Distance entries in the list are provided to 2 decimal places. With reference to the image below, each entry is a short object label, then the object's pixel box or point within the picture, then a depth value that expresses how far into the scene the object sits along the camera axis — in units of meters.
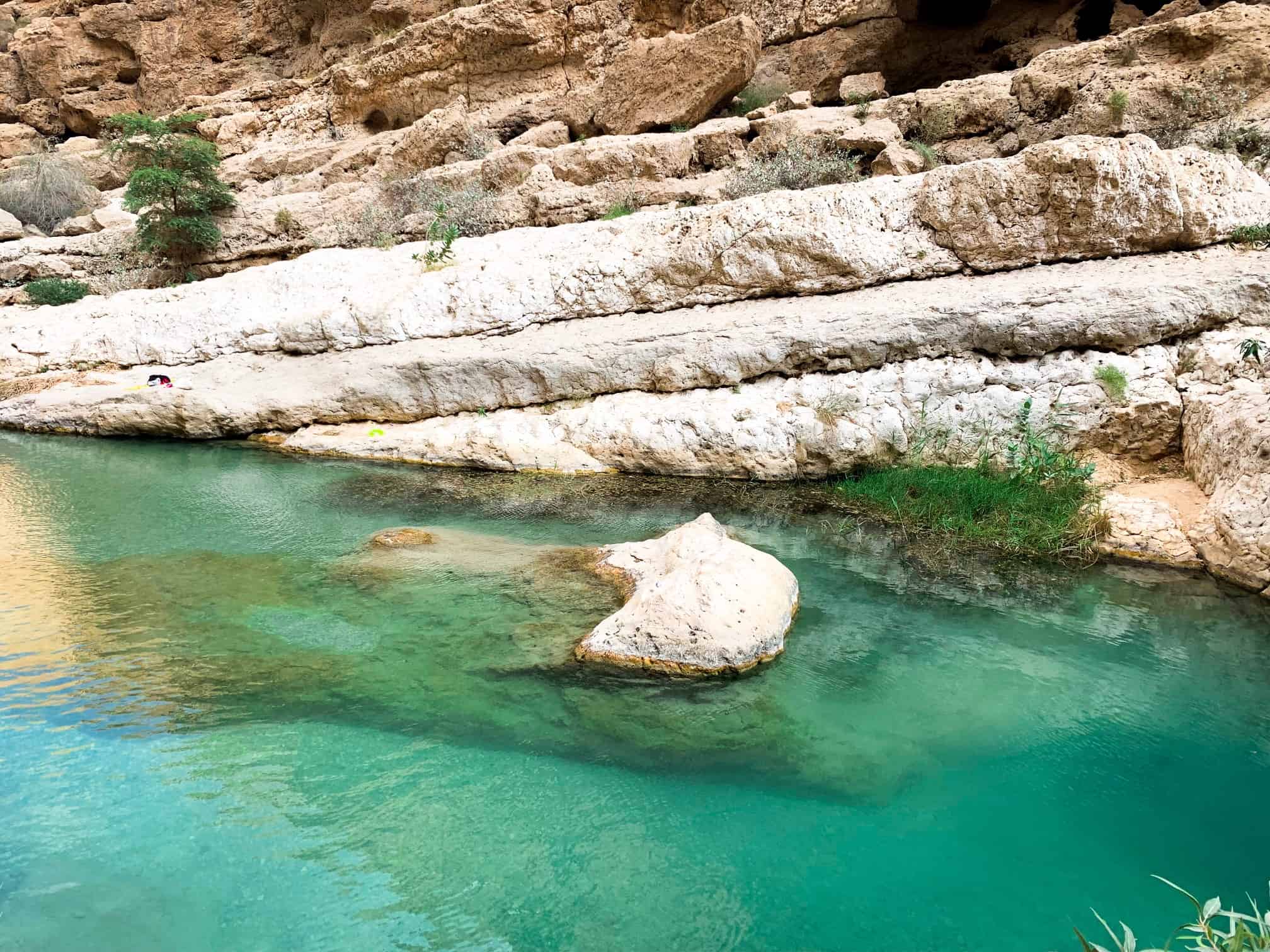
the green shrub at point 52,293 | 12.45
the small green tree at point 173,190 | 13.38
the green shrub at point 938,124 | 11.51
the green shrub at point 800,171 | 10.68
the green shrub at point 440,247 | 10.49
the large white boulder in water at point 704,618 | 4.01
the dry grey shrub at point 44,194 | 17.17
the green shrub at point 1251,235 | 7.20
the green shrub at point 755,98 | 13.97
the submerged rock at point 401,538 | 5.79
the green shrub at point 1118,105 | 10.03
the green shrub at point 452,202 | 12.31
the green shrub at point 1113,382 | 6.80
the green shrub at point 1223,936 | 1.43
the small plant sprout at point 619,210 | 11.30
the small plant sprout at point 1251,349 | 6.27
